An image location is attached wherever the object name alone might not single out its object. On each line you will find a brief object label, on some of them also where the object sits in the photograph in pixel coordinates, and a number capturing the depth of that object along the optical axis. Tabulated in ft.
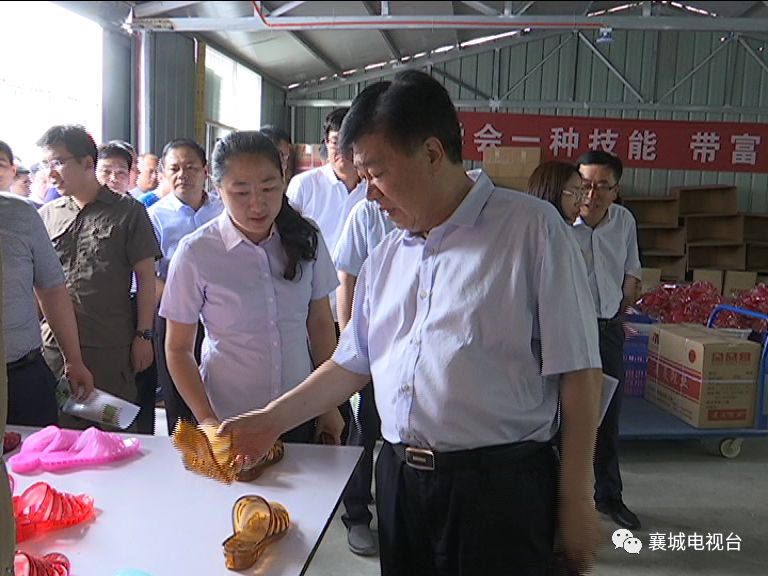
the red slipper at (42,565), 3.03
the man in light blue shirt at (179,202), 9.54
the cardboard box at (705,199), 26.76
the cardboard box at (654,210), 26.94
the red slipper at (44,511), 3.58
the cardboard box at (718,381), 11.13
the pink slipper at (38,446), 4.40
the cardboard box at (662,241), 26.73
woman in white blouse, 5.22
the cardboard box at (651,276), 24.53
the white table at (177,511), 3.37
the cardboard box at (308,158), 23.43
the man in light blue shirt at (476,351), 3.47
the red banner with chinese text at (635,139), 26.37
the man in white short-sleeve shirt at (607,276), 8.66
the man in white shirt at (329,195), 9.36
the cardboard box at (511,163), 23.24
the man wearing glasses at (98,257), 7.72
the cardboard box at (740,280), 25.58
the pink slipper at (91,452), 4.44
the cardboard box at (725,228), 26.78
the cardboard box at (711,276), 25.95
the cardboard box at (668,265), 26.68
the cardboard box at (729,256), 26.63
